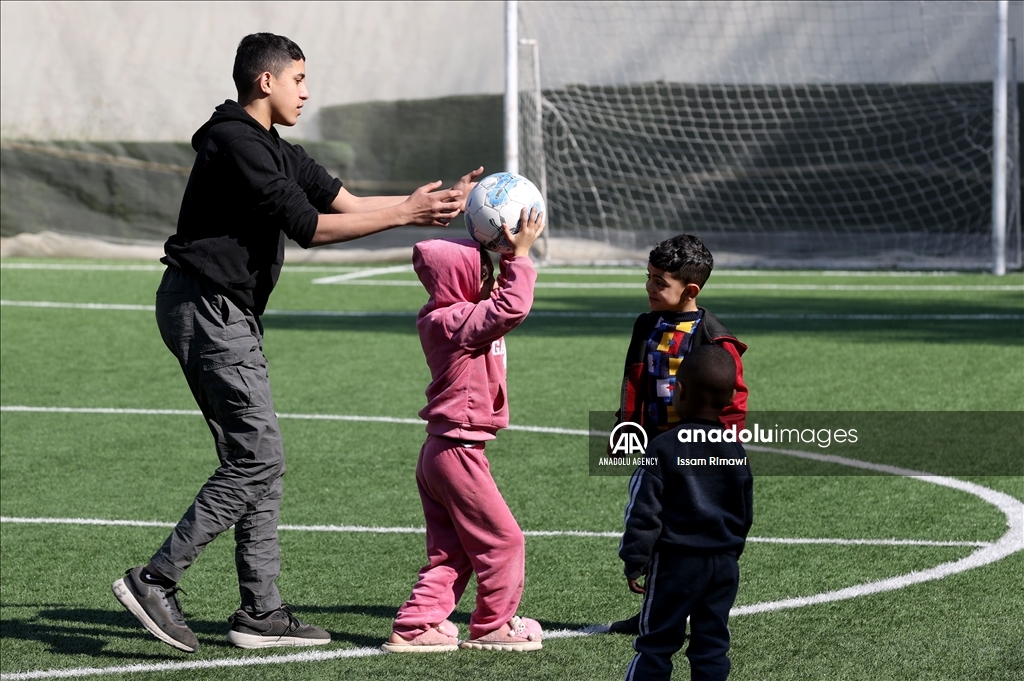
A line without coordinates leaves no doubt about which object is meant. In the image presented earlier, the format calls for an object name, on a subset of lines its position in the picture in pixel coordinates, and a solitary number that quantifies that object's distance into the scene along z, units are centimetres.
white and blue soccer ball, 787
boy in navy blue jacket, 616
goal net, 3681
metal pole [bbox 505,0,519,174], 3437
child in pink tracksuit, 784
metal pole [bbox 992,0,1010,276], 3241
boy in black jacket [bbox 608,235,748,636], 779
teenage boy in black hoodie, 810
